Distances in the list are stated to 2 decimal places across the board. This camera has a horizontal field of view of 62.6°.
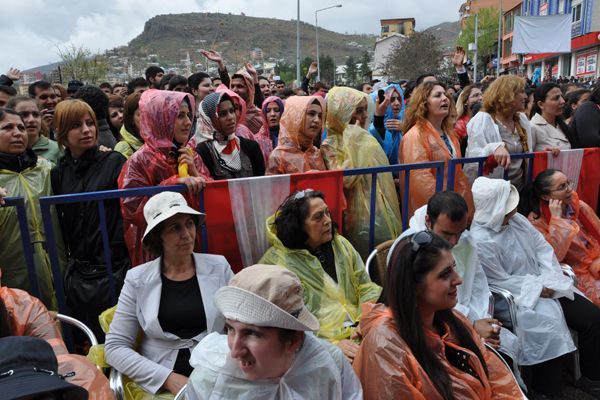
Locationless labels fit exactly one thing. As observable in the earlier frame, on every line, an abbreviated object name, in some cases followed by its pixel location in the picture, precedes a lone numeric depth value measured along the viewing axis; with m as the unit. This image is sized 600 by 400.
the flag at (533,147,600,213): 4.61
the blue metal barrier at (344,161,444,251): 3.70
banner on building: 14.00
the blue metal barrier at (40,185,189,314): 2.90
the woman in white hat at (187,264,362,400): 1.76
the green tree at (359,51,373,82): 80.43
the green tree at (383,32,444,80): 41.53
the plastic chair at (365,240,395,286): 3.55
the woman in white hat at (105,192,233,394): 2.54
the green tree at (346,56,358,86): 82.88
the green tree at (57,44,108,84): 28.61
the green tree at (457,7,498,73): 73.38
